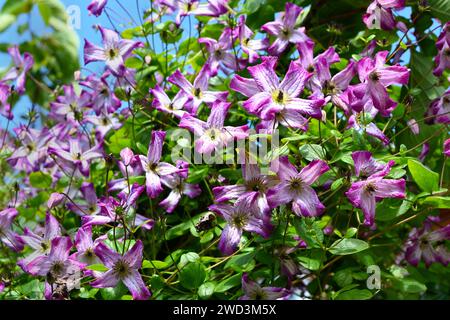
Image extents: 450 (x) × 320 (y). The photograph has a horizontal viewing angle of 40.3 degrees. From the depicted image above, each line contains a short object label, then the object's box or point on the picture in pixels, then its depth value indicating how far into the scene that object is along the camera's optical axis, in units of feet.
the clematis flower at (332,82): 2.83
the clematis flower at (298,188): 2.49
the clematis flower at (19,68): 4.00
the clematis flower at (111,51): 3.32
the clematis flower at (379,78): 2.68
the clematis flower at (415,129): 3.34
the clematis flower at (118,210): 2.64
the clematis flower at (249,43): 3.31
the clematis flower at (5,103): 3.90
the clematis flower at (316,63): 2.85
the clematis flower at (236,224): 2.60
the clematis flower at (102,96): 3.70
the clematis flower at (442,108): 3.23
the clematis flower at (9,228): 3.21
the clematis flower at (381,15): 3.10
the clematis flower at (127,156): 2.67
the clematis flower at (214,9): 3.34
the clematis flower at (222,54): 3.38
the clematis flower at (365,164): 2.59
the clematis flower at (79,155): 3.57
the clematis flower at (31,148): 3.92
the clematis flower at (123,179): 3.12
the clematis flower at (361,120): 2.77
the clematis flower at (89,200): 3.44
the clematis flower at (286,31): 3.35
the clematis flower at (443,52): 3.19
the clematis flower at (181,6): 3.44
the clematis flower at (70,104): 3.91
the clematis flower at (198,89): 3.12
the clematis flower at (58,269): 2.70
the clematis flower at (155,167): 2.80
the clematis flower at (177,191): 3.05
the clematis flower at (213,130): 2.62
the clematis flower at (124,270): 2.51
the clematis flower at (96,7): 3.34
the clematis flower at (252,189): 2.54
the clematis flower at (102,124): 3.84
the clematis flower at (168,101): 3.11
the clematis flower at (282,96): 2.52
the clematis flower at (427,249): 3.47
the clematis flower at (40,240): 2.90
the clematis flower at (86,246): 2.71
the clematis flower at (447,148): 2.73
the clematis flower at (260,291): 2.71
